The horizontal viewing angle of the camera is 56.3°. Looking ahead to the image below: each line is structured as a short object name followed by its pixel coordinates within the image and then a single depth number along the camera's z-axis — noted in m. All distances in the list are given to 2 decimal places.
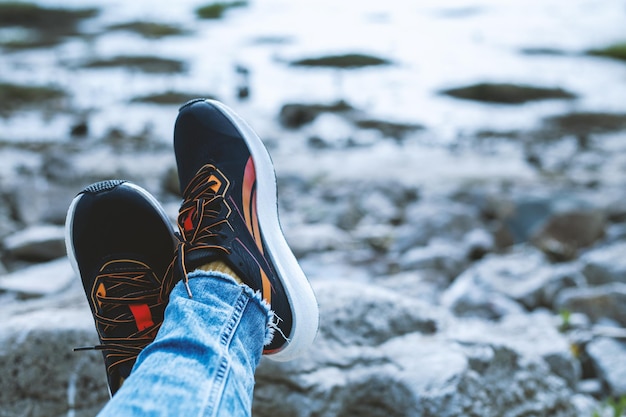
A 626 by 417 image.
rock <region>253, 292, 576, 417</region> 1.56
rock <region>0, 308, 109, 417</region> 1.55
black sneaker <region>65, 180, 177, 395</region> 1.54
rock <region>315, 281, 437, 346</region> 1.77
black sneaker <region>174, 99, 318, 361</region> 1.47
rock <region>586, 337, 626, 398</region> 2.01
